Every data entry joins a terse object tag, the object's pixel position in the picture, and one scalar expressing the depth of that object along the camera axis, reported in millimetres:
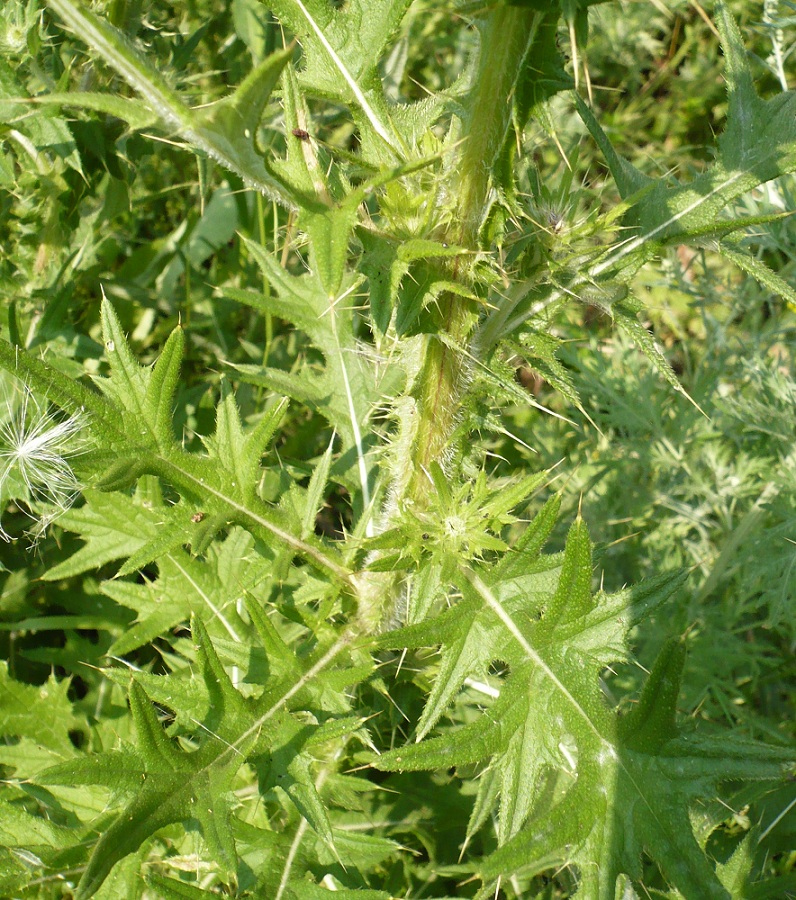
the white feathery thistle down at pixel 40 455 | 377
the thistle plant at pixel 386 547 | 326
